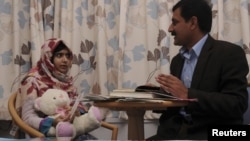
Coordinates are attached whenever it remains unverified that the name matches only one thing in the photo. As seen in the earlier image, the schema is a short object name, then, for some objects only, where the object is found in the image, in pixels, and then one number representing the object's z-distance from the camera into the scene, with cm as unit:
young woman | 273
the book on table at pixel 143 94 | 240
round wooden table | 237
